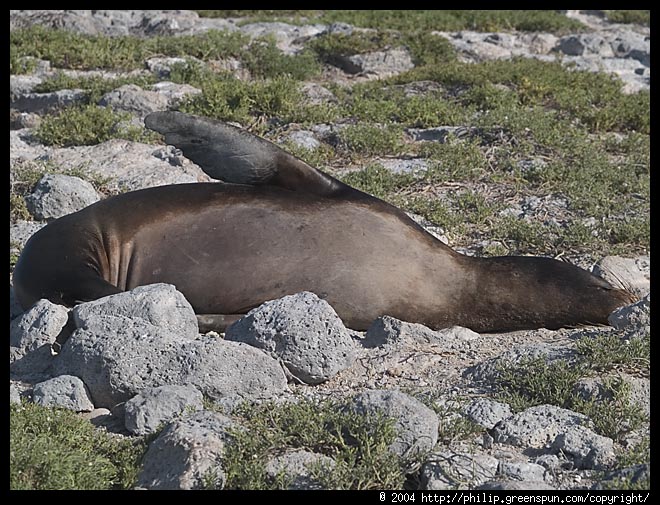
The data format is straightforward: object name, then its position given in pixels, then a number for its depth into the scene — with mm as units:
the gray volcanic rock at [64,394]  7176
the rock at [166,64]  18094
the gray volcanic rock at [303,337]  7582
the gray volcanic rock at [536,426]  6551
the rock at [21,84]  16750
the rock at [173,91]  16297
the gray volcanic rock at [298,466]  5941
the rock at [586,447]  6246
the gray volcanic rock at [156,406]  6762
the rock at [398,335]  8266
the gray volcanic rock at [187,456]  6004
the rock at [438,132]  15477
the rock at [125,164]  13133
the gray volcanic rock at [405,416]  6254
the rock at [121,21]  21781
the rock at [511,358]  7527
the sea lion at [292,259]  9484
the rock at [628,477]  5753
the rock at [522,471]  6098
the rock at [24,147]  14156
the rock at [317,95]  16891
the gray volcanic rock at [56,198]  11961
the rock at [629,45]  22889
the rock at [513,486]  5754
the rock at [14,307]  9555
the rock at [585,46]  23094
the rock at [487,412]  6730
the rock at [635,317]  7902
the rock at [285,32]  21878
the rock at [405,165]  13984
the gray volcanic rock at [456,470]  6008
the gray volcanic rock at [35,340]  7879
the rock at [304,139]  14787
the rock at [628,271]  10973
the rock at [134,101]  15836
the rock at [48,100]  16219
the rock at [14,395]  7051
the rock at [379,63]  19937
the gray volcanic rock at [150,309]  7871
